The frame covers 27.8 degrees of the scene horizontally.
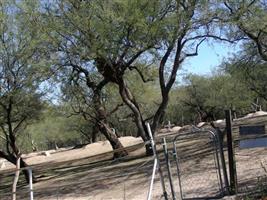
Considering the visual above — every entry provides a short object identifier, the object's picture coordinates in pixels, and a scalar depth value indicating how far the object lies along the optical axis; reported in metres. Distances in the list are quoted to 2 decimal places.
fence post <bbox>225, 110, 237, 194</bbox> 9.86
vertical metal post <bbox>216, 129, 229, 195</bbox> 9.91
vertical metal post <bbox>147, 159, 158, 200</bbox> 8.95
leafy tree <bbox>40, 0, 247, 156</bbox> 19.61
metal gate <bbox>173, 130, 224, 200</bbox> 11.80
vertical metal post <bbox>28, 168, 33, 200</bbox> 8.93
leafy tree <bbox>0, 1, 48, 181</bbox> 21.86
